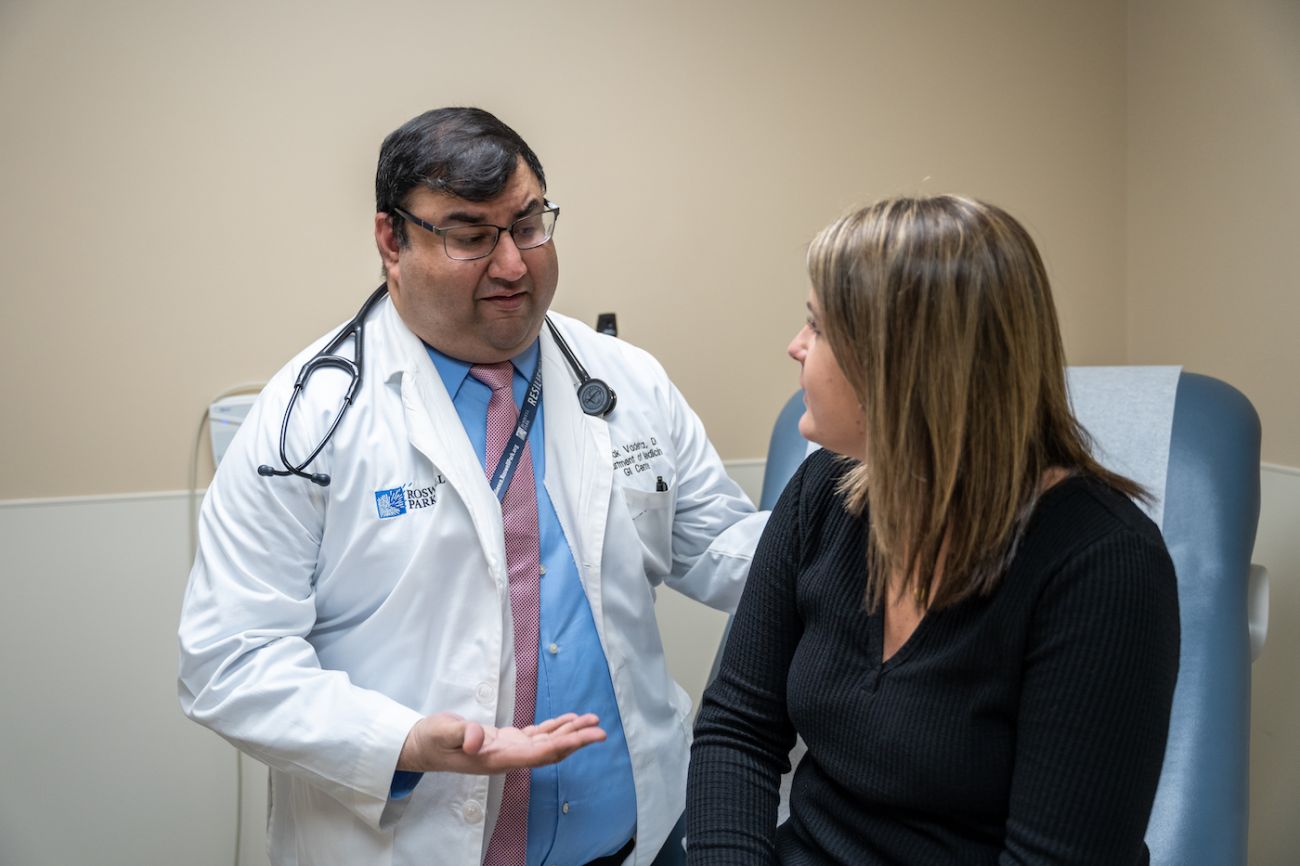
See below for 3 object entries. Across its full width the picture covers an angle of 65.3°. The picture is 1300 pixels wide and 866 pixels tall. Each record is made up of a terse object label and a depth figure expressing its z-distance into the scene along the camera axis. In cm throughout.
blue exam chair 128
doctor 125
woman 88
